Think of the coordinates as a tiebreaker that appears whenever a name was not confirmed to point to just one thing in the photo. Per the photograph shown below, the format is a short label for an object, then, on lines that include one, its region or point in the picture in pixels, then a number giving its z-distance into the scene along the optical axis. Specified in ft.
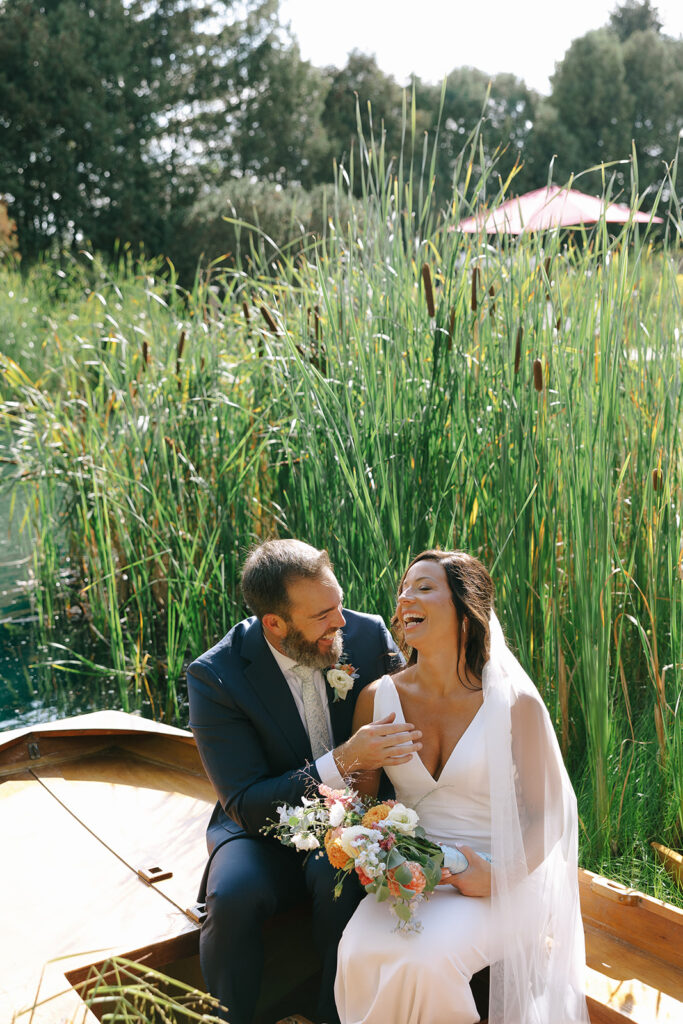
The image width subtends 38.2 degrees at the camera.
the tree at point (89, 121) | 66.80
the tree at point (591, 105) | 85.56
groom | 6.72
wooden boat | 6.82
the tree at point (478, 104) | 94.07
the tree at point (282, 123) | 81.00
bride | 6.04
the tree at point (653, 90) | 86.69
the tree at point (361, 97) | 90.17
